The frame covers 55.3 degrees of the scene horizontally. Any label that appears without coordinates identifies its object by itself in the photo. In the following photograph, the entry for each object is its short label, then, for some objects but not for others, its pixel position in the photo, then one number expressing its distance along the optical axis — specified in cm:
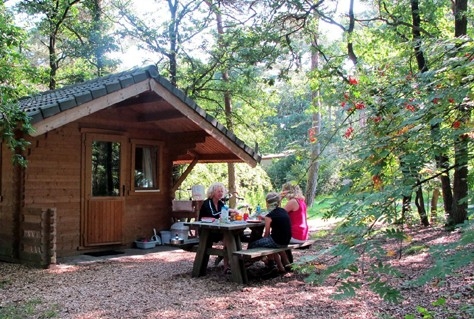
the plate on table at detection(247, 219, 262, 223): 699
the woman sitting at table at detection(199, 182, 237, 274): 745
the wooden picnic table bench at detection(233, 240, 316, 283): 580
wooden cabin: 748
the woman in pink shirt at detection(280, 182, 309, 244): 675
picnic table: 619
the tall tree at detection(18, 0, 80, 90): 1520
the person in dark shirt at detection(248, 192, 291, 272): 638
